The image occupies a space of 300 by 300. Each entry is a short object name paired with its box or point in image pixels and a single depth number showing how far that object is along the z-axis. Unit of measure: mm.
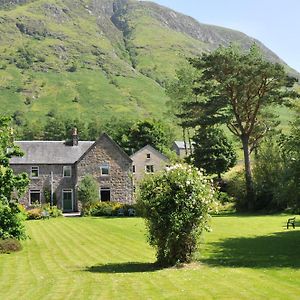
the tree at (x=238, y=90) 48594
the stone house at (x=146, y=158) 74562
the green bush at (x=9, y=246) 26359
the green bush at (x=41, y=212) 51375
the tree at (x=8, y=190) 27766
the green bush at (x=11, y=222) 27703
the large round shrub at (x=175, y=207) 19578
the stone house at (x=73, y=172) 59656
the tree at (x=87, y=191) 57281
